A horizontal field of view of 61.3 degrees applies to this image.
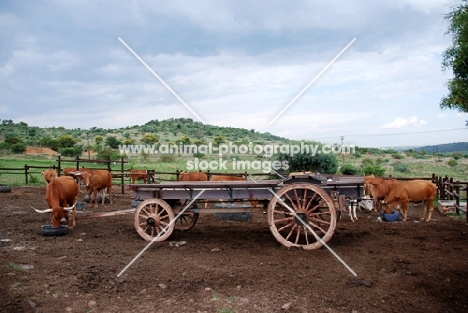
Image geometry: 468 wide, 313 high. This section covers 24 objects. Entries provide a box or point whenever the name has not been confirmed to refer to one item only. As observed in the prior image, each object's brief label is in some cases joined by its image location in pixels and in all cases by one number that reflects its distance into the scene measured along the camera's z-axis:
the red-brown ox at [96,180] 14.39
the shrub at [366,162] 41.48
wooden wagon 7.57
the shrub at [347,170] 26.25
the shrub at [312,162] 20.64
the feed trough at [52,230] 8.98
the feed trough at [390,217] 11.27
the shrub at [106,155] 39.62
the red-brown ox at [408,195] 11.57
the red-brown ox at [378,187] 11.46
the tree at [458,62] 12.77
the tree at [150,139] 57.59
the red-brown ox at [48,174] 18.27
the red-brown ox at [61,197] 9.15
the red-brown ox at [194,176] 17.30
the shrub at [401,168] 36.50
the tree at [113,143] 53.51
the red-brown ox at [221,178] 15.10
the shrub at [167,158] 46.00
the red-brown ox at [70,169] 19.02
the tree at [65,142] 51.83
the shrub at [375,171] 26.23
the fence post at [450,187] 14.77
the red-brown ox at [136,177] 22.02
